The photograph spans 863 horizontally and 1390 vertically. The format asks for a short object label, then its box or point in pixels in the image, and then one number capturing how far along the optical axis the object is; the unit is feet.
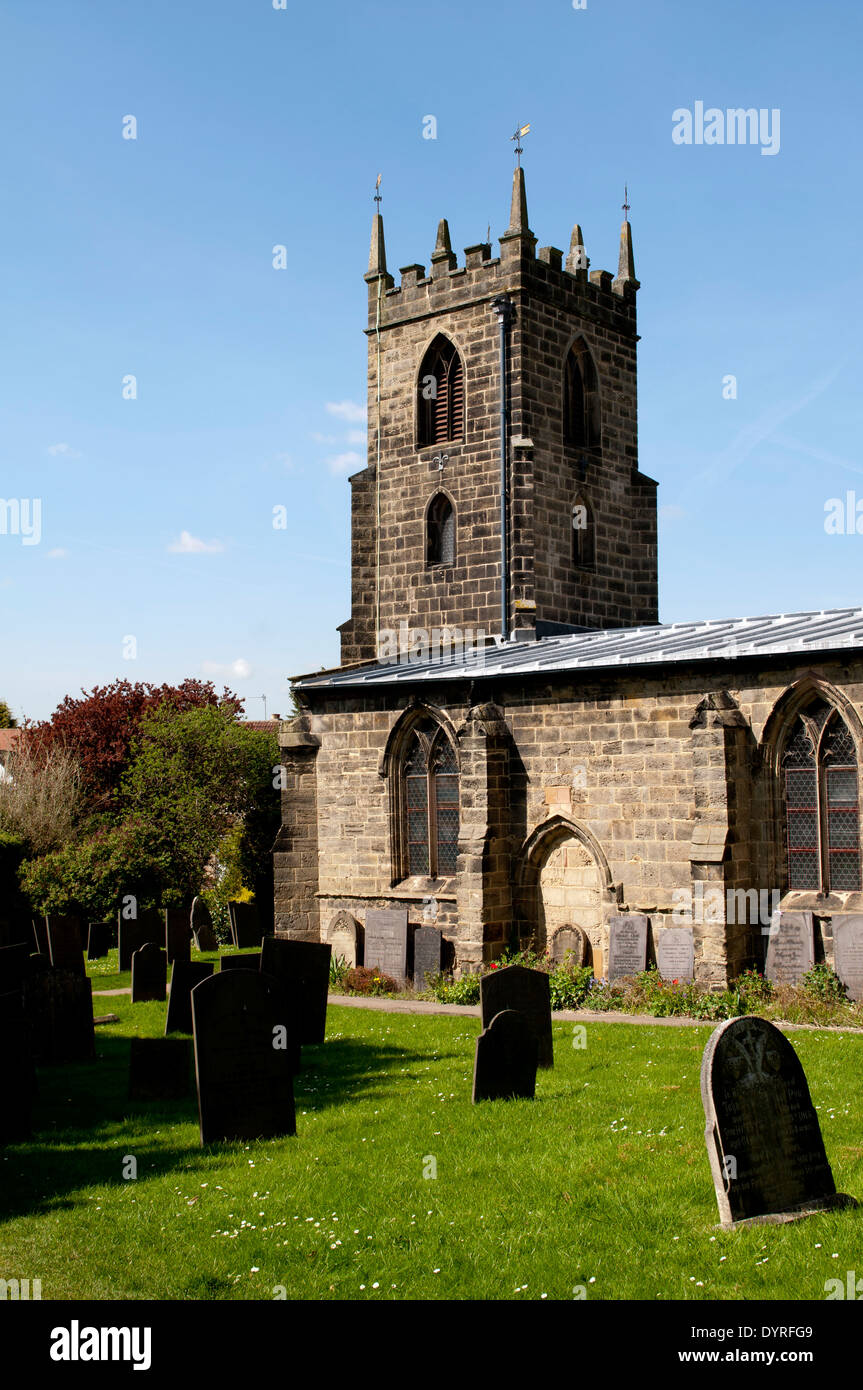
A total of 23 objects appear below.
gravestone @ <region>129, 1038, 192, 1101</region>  40.16
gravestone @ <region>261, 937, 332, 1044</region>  50.11
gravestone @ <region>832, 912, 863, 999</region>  53.36
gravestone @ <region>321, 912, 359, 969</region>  73.97
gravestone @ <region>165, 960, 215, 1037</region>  50.06
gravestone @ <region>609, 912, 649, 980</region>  60.59
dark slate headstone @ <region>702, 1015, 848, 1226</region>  25.14
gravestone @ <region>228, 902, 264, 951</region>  88.53
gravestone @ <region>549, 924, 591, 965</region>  63.72
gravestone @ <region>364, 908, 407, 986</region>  69.77
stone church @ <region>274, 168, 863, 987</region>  57.31
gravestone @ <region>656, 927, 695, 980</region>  58.70
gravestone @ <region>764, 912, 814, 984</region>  55.26
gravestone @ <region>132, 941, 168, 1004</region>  64.08
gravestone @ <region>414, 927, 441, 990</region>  68.18
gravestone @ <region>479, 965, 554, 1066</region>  42.22
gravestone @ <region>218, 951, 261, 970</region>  49.74
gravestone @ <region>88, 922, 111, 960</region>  86.12
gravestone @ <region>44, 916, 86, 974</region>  64.44
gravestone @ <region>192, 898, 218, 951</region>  85.92
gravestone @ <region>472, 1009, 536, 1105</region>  37.14
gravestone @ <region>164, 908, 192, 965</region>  75.77
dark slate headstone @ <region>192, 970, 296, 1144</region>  33.81
